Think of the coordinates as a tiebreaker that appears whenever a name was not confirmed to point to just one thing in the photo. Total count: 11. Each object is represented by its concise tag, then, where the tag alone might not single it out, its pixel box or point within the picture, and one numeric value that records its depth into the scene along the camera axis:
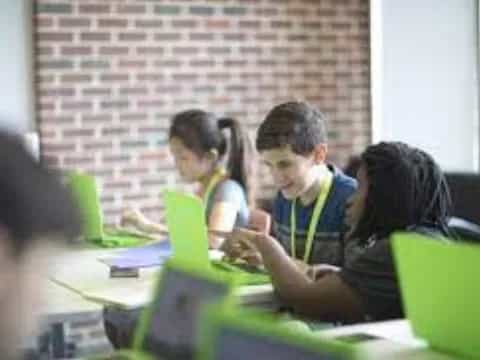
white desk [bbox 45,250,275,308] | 4.19
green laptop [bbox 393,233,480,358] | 2.95
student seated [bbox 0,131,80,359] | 1.46
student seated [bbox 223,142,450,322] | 3.86
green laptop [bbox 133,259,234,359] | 2.19
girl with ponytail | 5.60
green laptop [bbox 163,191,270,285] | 4.39
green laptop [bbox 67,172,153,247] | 5.45
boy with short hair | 4.70
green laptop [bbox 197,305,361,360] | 1.91
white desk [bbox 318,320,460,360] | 3.24
